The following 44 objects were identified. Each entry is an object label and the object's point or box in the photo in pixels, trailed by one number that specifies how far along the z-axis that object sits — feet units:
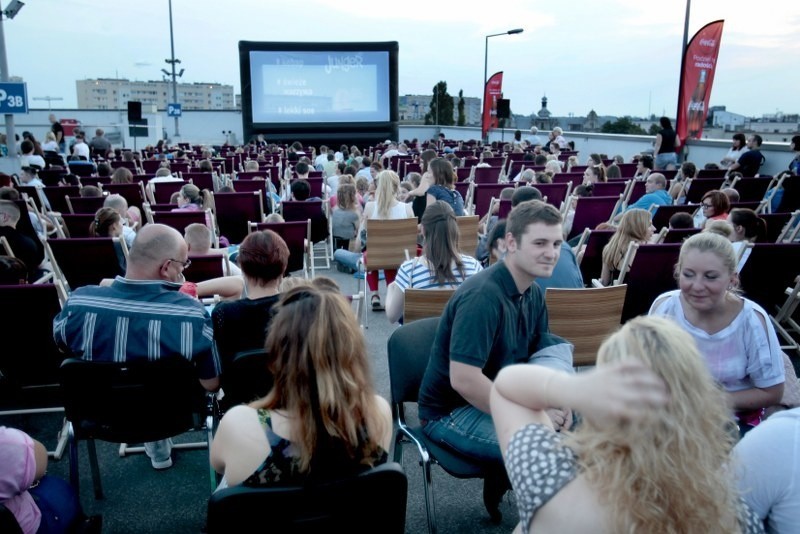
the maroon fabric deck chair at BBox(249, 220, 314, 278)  17.83
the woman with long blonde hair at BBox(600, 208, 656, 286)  14.62
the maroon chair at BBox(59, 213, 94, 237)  19.15
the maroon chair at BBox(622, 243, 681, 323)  13.11
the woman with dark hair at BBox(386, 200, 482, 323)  11.79
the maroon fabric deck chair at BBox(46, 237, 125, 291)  14.33
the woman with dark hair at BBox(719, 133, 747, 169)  36.68
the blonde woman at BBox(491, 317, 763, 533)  3.64
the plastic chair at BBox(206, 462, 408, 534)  4.60
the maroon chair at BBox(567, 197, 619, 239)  21.34
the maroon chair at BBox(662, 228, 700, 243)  15.71
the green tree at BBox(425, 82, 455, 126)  117.08
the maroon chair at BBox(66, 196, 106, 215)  22.47
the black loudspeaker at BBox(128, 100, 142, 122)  73.05
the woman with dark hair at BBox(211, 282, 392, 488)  5.13
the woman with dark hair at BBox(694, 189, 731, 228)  17.92
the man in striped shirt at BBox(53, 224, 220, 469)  8.12
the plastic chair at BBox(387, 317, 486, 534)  8.58
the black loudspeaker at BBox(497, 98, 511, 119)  76.48
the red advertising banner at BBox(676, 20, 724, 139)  38.01
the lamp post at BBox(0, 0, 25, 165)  36.32
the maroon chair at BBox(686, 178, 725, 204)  26.84
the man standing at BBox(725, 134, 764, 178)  32.83
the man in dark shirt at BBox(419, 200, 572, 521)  6.97
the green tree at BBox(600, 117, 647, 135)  91.24
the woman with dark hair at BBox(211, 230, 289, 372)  8.89
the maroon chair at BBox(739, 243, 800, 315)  13.29
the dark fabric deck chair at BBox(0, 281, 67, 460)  9.60
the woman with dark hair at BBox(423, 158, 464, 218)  20.75
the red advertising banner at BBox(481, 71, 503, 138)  77.05
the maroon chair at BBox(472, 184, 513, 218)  26.08
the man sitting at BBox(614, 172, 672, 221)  21.68
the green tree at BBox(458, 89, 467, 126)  125.80
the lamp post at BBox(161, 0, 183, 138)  92.44
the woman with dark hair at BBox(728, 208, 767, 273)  14.21
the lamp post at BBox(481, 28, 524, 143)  83.95
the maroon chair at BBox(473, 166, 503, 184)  36.94
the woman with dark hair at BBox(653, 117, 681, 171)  38.63
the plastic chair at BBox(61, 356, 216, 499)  7.82
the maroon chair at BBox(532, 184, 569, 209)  25.43
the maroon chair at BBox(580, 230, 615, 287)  16.11
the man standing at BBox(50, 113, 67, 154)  55.06
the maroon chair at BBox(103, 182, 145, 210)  26.45
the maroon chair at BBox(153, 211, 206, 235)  18.49
